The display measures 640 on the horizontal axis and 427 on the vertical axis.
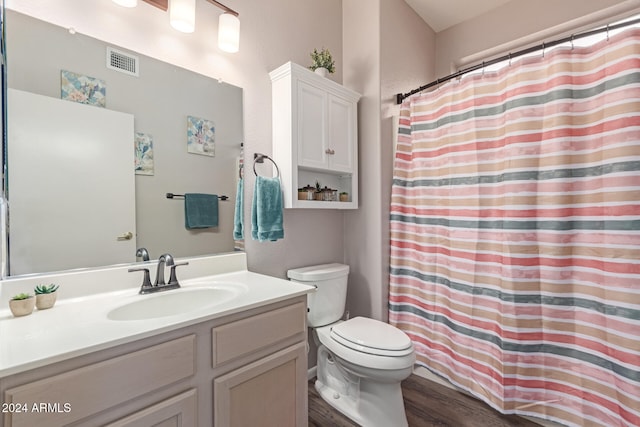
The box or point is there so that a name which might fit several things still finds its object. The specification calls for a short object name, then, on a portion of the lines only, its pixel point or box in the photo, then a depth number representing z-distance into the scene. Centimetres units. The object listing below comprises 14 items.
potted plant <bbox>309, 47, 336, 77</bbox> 181
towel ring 164
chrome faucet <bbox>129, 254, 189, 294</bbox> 119
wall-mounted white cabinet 165
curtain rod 127
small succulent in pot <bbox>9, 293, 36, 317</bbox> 89
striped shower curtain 125
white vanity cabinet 66
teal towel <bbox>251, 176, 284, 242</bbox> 155
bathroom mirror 102
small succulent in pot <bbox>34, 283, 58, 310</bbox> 96
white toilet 140
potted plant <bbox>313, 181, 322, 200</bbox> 184
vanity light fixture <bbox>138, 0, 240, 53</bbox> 127
